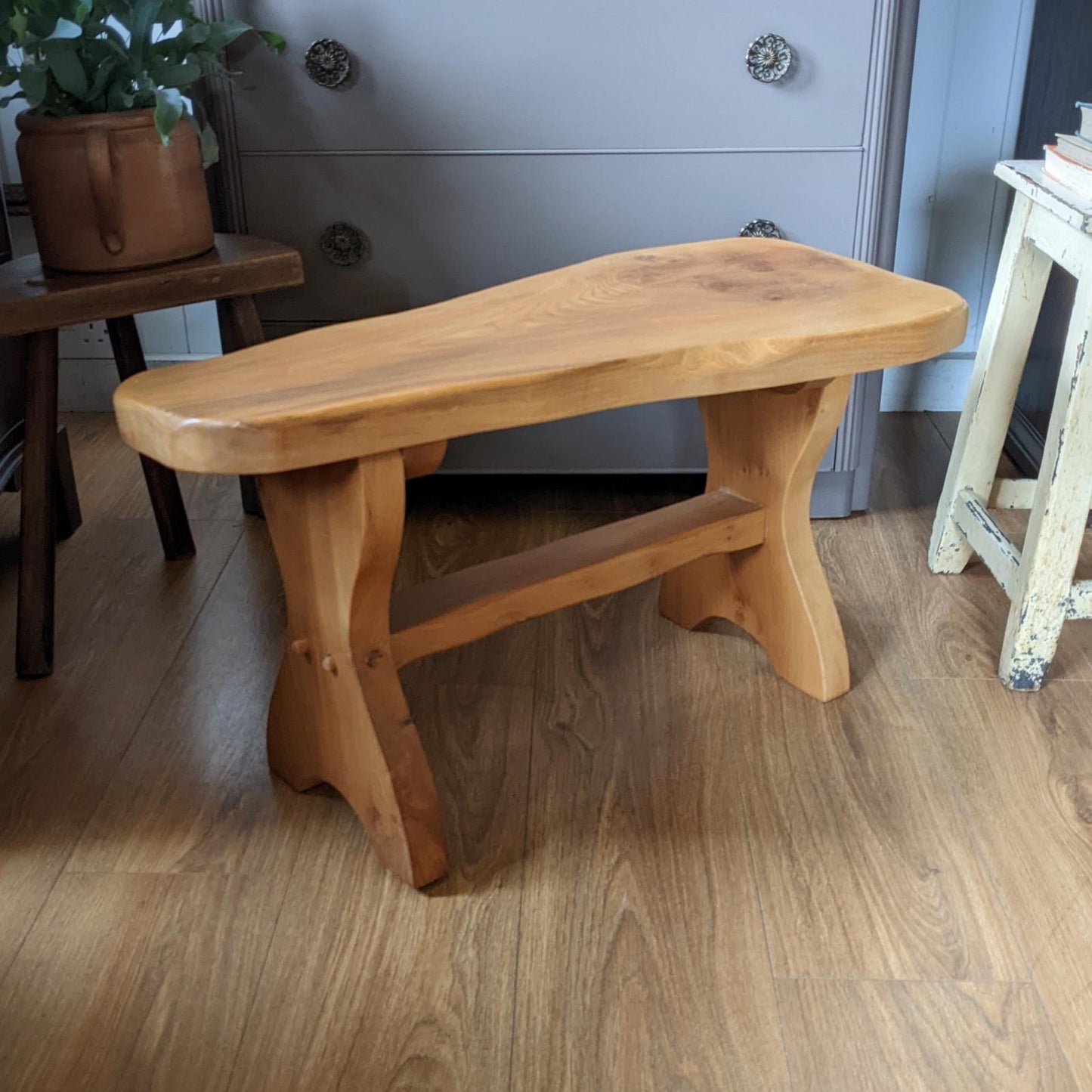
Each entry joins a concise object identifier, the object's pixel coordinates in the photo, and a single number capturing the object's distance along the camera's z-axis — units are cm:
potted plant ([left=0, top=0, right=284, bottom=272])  133
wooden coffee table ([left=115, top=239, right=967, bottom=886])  97
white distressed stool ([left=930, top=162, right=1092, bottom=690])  134
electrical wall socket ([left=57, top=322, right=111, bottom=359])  238
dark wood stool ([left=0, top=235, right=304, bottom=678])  136
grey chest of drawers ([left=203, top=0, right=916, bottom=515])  158
